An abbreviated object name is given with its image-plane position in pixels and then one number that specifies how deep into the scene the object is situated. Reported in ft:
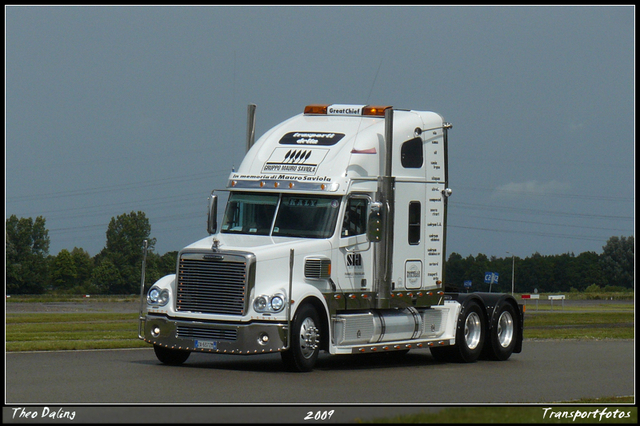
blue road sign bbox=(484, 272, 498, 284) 170.37
